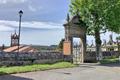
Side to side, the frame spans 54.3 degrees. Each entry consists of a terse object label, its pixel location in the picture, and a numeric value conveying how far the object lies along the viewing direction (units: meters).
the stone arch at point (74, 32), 14.13
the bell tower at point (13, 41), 32.63
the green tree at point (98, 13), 14.94
